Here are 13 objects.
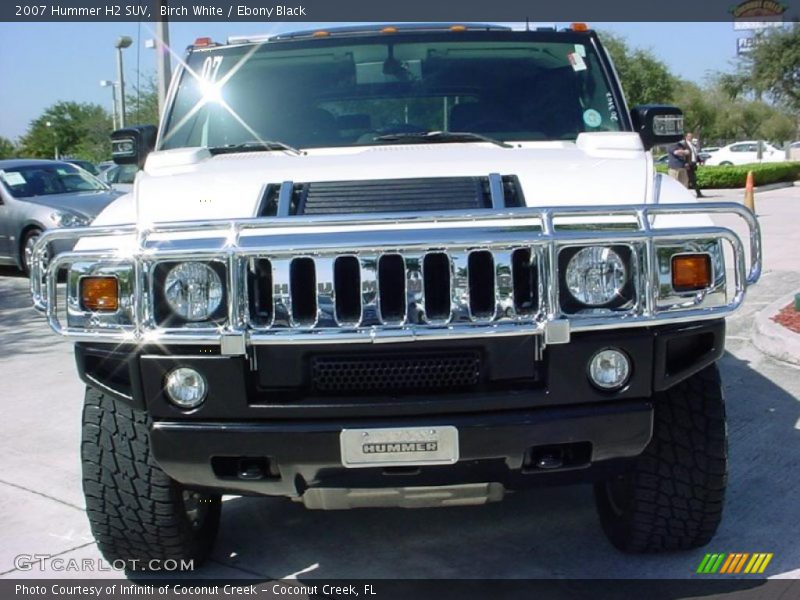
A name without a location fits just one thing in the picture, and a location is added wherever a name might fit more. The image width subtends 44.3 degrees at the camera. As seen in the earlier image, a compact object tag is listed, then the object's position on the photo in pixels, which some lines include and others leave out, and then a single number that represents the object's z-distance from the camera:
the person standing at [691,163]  19.64
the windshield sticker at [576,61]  4.39
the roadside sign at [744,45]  42.15
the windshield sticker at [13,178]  12.68
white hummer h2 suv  2.85
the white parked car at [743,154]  43.62
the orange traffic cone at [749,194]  14.46
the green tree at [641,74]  43.97
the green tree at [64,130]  59.81
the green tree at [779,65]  39.44
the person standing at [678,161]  19.06
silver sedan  11.97
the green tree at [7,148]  64.69
